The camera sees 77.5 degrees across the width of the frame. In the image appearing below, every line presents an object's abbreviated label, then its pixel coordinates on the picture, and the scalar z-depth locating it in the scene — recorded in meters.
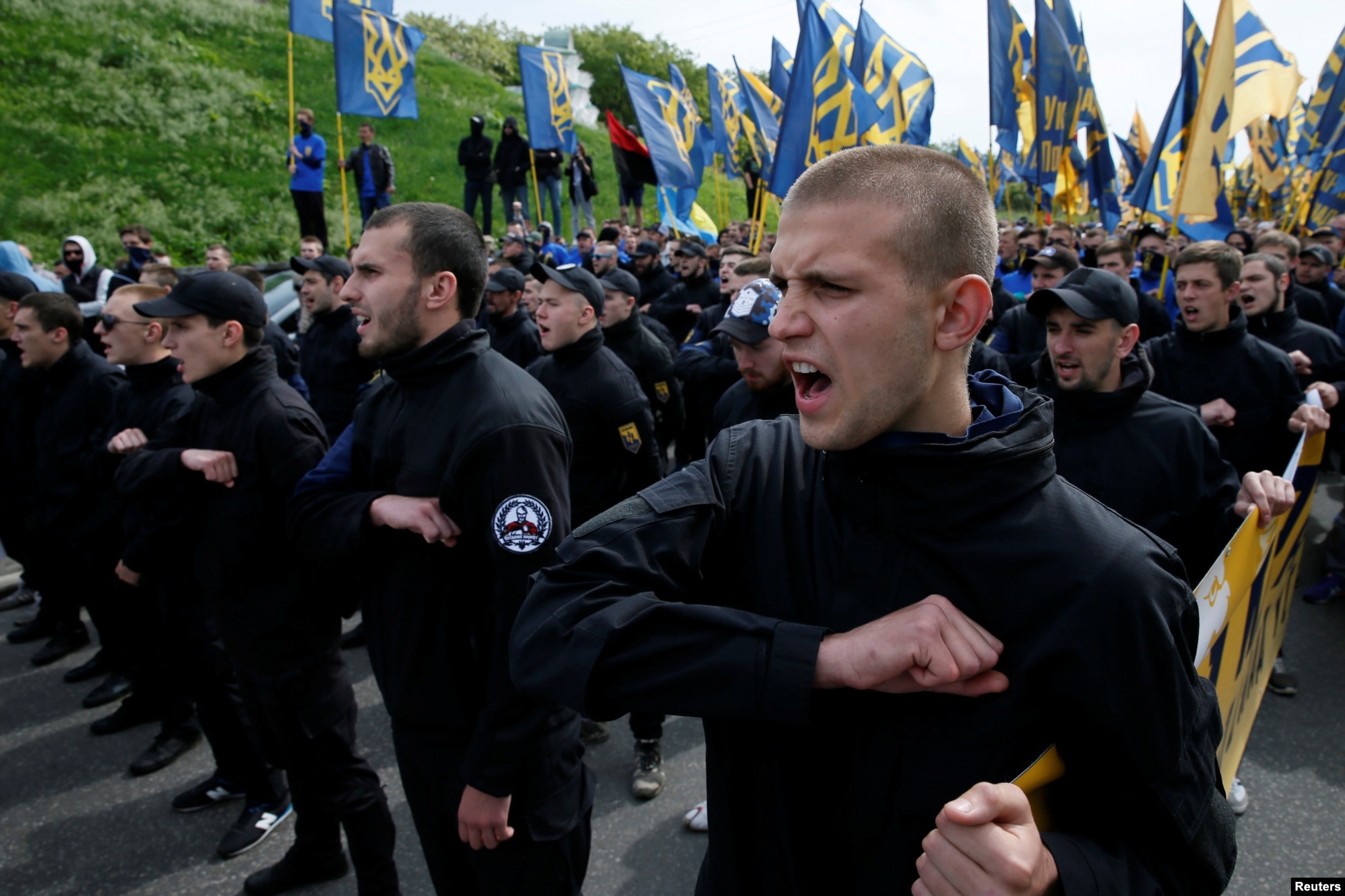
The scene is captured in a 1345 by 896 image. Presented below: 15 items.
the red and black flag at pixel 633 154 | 14.02
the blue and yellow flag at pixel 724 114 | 12.82
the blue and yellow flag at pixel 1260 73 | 6.85
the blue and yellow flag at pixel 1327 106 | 8.13
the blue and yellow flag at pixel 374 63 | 10.09
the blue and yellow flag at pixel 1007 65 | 8.95
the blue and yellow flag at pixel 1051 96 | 8.62
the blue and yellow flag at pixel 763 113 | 10.38
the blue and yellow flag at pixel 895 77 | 7.70
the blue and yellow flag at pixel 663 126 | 9.71
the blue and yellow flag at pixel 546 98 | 12.04
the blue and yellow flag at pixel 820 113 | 6.66
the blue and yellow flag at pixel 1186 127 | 6.73
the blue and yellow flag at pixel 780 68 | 9.80
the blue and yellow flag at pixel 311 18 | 10.61
